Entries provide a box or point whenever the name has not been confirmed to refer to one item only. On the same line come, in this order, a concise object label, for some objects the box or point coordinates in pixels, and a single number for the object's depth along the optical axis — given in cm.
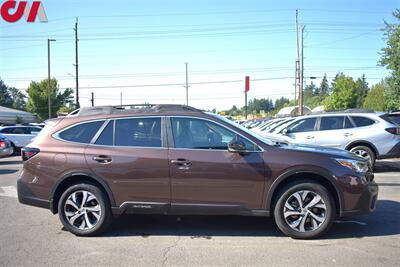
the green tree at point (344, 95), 8688
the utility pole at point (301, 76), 3894
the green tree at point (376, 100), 7181
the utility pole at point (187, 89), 6700
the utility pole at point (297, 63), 4044
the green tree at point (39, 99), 7500
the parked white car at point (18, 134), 2208
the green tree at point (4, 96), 11644
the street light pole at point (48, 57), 4606
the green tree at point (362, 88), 11963
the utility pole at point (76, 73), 4032
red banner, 4505
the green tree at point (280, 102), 18546
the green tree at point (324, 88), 16185
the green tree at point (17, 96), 13250
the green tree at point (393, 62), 2676
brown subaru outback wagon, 572
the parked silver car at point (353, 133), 1180
